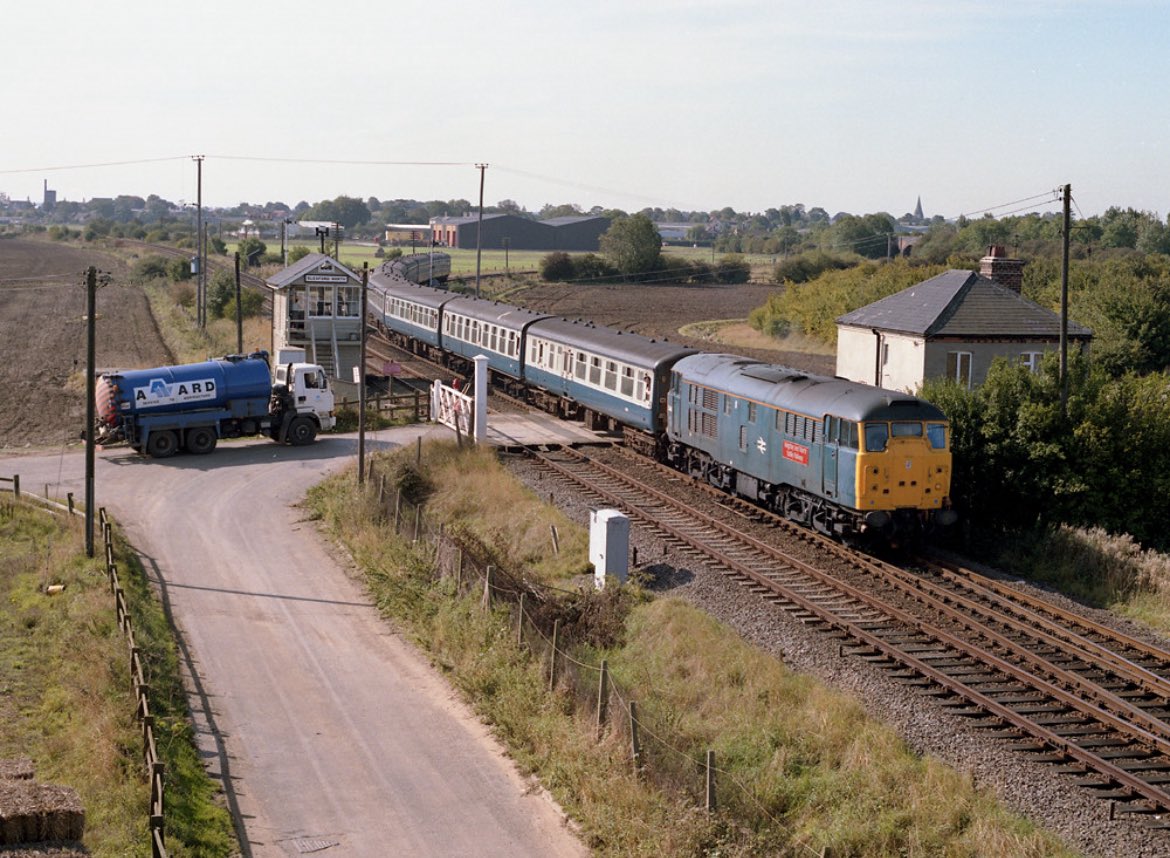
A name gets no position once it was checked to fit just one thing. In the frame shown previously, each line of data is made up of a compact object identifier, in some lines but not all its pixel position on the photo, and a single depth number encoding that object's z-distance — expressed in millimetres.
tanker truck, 35294
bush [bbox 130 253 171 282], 112444
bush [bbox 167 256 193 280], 101312
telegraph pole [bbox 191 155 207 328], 67062
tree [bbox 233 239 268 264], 117469
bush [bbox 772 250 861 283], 114375
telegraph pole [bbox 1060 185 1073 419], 28062
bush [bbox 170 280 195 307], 85781
